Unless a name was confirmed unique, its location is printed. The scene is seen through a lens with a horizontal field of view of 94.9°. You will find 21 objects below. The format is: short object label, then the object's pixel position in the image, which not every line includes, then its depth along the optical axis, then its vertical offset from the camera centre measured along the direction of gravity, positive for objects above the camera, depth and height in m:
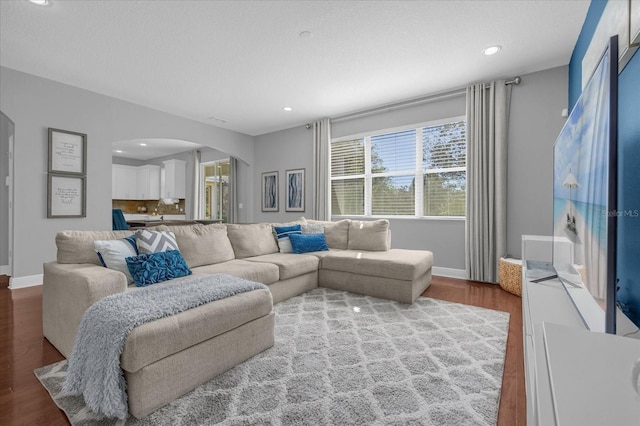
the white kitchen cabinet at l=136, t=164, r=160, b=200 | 8.34 +0.77
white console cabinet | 0.53 -0.34
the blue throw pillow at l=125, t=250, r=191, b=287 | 2.19 -0.45
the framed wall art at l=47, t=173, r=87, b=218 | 3.78 +0.19
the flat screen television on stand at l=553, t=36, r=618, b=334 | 1.04 +0.06
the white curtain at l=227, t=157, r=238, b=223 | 6.86 +0.55
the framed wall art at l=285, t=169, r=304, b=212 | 5.84 +0.42
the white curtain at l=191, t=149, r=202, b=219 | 7.61 +0.61
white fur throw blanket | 1.33 -0.60
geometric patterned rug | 1.40 -0.97
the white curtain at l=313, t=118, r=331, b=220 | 5.39 +0.78
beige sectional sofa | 1.43 -0.60
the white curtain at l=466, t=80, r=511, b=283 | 3.71 +0.45
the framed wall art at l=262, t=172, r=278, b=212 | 6.26 +0.42
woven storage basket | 3.26 -0.71
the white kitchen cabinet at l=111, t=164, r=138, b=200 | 8.06 +0.79
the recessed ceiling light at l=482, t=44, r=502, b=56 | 3.02 +1.70
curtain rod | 4.02 +1.66
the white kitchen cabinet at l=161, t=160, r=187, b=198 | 7.80 +0.86
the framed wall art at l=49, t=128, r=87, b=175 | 3.78 +0.77
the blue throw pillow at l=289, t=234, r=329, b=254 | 3.76 -0.41
